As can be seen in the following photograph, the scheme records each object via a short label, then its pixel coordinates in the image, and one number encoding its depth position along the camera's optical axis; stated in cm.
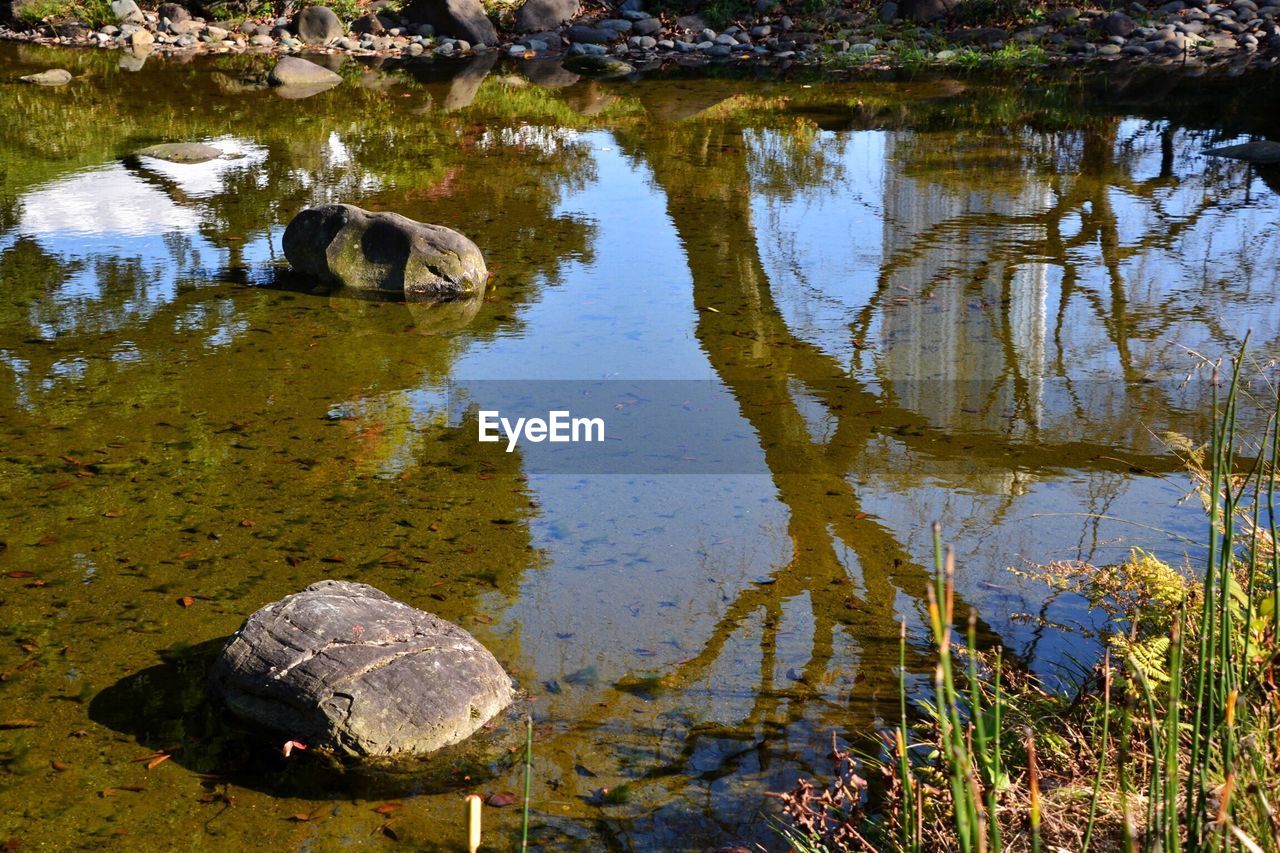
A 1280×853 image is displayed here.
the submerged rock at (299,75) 1484
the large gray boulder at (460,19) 1906
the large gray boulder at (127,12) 1945
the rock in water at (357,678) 311
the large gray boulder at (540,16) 1944
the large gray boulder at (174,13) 1944
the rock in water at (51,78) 1444
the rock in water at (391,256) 680
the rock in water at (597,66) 1655
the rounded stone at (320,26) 1903
